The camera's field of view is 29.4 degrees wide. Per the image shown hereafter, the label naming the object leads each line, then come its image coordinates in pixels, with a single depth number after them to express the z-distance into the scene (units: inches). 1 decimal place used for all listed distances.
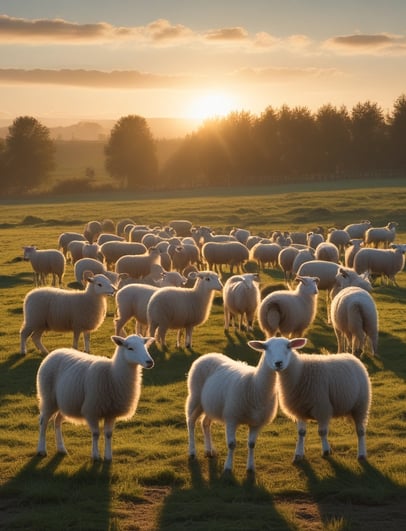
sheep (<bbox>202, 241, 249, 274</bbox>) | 1161.4
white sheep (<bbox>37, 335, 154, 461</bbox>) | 392.2
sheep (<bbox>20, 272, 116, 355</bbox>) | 637.9
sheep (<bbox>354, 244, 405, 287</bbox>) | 1042.1
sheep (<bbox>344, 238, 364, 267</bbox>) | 1104.8
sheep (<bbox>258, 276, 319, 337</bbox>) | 641.6
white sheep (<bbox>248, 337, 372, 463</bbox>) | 388.2
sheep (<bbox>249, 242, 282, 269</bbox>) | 1184.2
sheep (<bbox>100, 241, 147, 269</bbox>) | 1153.4
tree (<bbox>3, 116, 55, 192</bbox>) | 3907.5
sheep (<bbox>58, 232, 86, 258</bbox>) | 1384.5
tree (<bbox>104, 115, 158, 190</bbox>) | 3966.5
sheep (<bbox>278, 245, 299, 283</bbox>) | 1083.9
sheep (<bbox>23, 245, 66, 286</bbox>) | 1036.5
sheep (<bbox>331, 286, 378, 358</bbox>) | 594.9
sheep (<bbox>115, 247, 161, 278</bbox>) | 993.5
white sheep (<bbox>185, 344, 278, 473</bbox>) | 369.7
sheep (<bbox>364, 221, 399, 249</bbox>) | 1392.7
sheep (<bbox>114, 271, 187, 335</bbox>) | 682.8
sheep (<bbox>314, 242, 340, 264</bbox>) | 1082.1
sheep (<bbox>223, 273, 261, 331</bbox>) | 710.5
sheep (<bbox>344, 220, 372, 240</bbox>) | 1502.2
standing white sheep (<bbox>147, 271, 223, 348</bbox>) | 653.3
